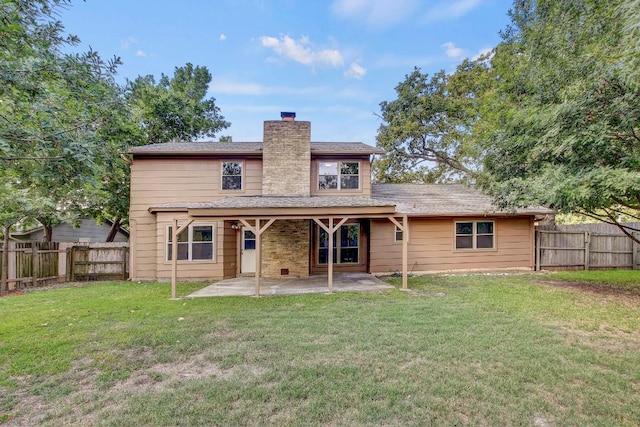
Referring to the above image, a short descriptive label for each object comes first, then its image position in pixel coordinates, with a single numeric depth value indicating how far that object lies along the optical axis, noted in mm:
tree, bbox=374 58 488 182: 17750
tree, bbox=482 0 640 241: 6207
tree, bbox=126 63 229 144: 15610
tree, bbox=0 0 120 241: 3439
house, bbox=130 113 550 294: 10508
